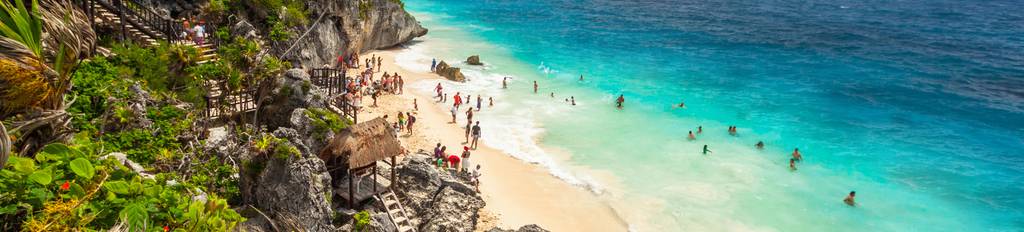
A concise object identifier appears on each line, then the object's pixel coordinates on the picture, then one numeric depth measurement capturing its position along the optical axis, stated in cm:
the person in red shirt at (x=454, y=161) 2303
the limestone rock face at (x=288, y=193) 1239
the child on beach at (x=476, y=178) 2100
